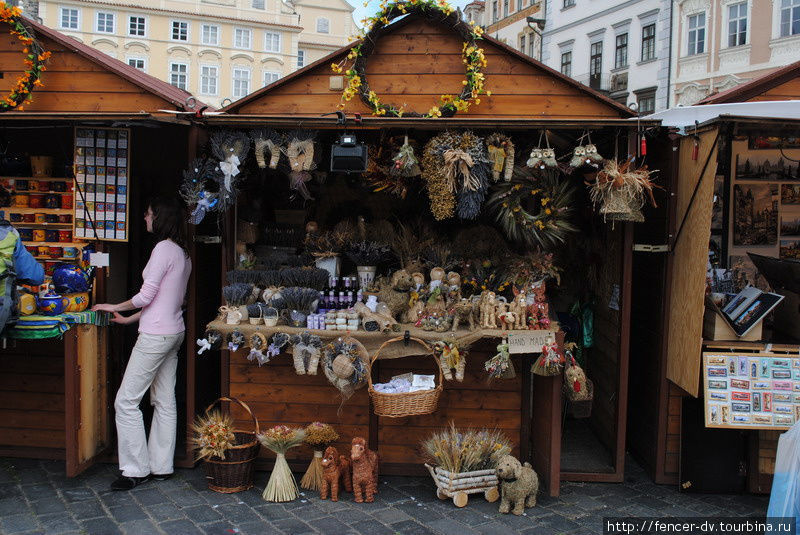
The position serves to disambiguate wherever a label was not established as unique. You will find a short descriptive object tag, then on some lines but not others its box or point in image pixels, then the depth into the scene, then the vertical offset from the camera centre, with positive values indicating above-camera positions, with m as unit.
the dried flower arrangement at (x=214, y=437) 5.01 -1.51
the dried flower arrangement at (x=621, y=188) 4.91 +0.48
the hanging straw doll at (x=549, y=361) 4.91 -0.84
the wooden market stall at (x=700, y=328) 4.87 -0.60
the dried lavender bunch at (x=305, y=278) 5.47 -0.29
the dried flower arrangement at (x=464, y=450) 4.95 -1.55
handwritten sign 4.96 -0.70
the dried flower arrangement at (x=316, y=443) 5.12 -1.57
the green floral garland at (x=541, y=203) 5.36 +0.37
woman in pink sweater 5.10 -0.83
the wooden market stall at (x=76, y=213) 5.19 +0.20
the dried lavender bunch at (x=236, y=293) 5.27 -0.42
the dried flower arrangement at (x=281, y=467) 4.96 -1.72
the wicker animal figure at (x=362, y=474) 4.92 -1.73
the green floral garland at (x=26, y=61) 5.37 +1.45
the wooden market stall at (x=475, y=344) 5.44 -0.42
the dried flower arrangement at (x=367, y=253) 5.78 -0.07
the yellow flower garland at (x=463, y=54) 5.37 +1.58
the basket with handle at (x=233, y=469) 5.03 -1.76
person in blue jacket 4.70 -0.23
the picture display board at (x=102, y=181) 5.36 +0.47
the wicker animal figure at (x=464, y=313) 5.09 -0.51
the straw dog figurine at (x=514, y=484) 4.79 -1.73
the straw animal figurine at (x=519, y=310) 5.05 -0.47
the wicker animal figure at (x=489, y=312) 5.06 -0.50
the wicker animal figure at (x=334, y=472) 4.95 -1.74
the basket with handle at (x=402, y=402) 4.75 -1.14
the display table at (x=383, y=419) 5.44 -1.33
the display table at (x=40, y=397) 5.48 -1.41
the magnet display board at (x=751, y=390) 4.91 -1.02
